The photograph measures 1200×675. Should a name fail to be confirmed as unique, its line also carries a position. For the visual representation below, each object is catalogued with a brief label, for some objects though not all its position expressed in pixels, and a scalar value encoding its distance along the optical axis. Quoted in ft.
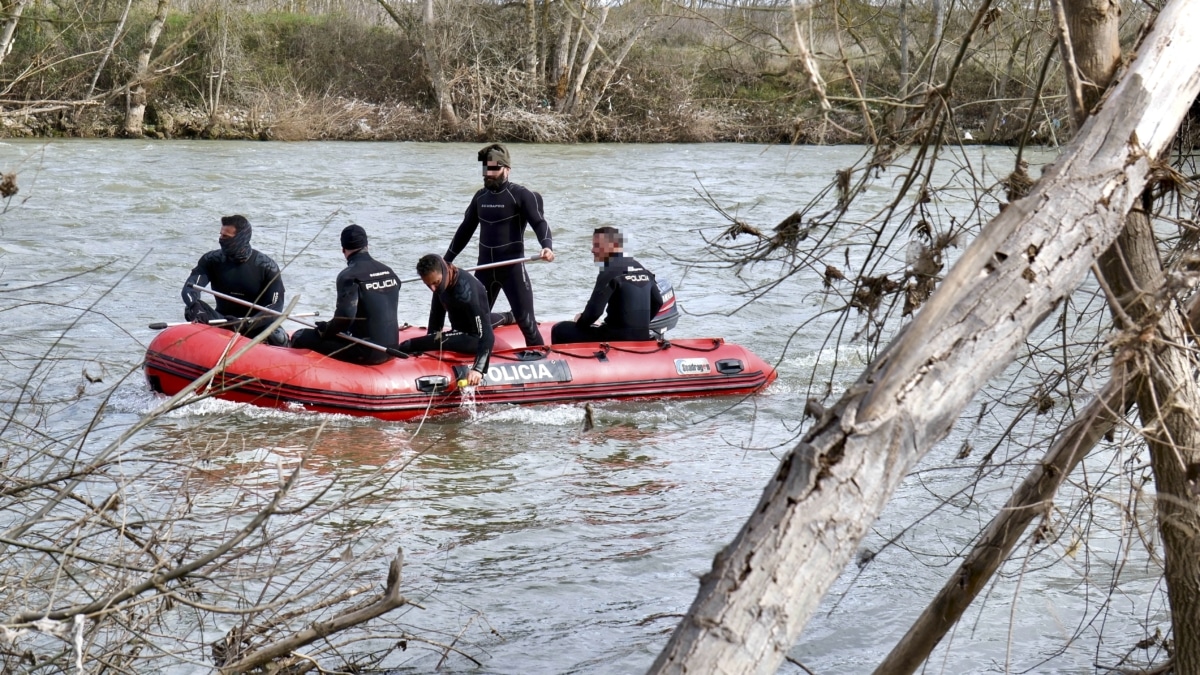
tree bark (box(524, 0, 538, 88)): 181.06
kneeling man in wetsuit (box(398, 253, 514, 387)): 51.78
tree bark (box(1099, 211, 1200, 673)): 17.79
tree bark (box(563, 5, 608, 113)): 179.35
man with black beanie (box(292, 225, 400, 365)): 52.65
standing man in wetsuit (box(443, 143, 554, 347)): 59.21
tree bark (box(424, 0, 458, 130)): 178.81
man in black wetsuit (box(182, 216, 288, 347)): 54.75
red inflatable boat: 52.31
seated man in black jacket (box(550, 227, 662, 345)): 57.47
